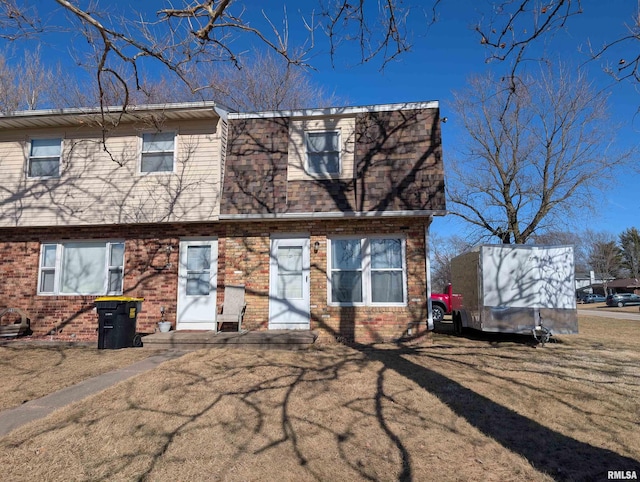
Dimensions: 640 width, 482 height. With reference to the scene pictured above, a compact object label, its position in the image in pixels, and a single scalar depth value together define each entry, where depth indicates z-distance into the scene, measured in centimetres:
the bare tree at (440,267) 5538
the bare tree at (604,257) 7112
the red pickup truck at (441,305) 1794
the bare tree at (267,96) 2381
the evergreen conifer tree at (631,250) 6694
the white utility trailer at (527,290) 974
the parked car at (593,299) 5958
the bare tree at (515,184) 1973
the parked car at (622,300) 4281
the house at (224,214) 970
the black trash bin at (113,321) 882
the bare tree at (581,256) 6991
